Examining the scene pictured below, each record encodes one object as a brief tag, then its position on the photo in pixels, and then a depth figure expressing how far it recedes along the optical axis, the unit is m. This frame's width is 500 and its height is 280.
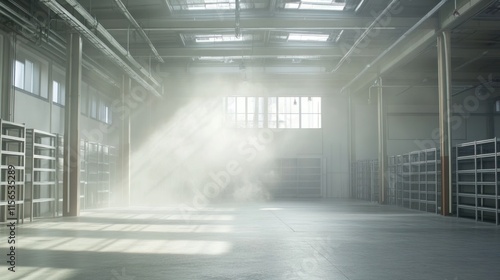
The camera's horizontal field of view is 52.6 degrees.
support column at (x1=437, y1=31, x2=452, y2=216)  20.52
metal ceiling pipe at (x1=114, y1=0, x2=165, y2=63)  20.27
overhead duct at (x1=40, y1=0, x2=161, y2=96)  16.30
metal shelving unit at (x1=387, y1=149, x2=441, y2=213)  22.53
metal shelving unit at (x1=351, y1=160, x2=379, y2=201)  32.43
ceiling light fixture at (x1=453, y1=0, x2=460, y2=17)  18.80
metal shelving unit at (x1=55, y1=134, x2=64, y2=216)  20.08
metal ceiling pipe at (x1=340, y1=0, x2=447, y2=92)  20.14
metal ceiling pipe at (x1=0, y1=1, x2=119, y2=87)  17.98
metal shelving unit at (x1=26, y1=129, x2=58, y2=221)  18.03
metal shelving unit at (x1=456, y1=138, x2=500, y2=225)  17.27
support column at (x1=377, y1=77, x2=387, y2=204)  29.82
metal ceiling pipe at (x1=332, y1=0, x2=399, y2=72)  21.62
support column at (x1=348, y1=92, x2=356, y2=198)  37.28
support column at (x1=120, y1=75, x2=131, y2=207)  29.38
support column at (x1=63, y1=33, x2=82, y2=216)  19.78
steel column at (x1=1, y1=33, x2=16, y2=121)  19.69
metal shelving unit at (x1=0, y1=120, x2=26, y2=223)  16.60
